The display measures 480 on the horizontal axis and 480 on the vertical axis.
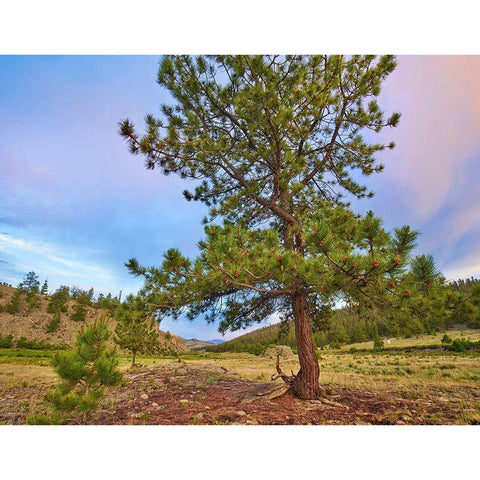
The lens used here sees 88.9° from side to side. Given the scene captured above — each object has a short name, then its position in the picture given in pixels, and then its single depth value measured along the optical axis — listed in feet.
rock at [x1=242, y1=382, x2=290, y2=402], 14.11
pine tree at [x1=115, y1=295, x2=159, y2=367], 42.45
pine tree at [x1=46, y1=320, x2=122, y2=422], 10.27
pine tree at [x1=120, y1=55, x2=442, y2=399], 10.03
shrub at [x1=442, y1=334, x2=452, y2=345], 78.31
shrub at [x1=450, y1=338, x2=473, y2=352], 72.12
